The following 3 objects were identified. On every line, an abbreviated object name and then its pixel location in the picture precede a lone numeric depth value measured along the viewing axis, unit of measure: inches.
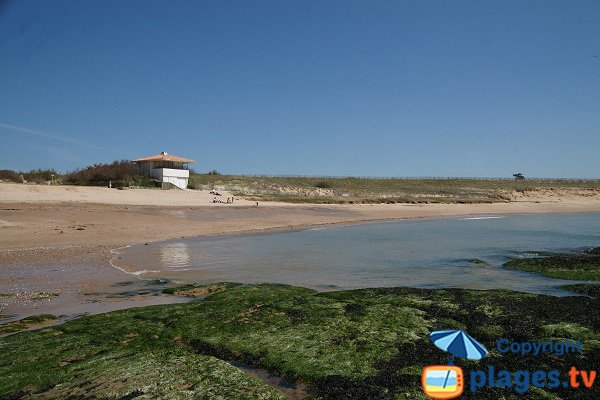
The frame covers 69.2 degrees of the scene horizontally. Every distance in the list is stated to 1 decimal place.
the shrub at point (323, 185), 2262.3
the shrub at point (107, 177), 1637.6
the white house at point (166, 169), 1742.1
